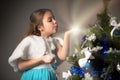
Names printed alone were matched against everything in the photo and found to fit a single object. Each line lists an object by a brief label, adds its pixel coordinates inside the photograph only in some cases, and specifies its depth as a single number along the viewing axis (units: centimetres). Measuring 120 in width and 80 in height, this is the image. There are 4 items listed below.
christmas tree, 146
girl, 192
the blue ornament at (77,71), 153
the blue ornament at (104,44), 150
